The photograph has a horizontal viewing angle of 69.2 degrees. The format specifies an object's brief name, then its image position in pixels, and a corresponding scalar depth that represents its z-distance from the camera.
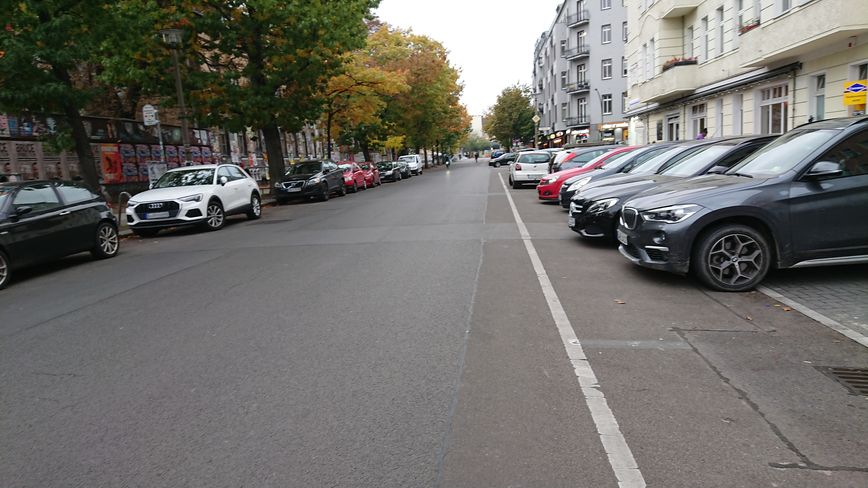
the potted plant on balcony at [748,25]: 20.20
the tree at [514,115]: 93.38
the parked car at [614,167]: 13.44
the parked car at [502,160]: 63.67
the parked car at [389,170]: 40.75
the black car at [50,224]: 9.27
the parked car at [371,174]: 33.66
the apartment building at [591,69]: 63.50
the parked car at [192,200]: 14.20
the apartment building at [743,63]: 15.89
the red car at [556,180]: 16.42
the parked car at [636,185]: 8.85
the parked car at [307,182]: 23.19
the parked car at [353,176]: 29.33
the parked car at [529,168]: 25.59
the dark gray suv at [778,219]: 6.50
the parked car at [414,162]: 50.22
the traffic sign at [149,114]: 16.72
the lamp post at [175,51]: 18.98
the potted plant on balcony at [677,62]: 26.89
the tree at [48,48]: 14.24
